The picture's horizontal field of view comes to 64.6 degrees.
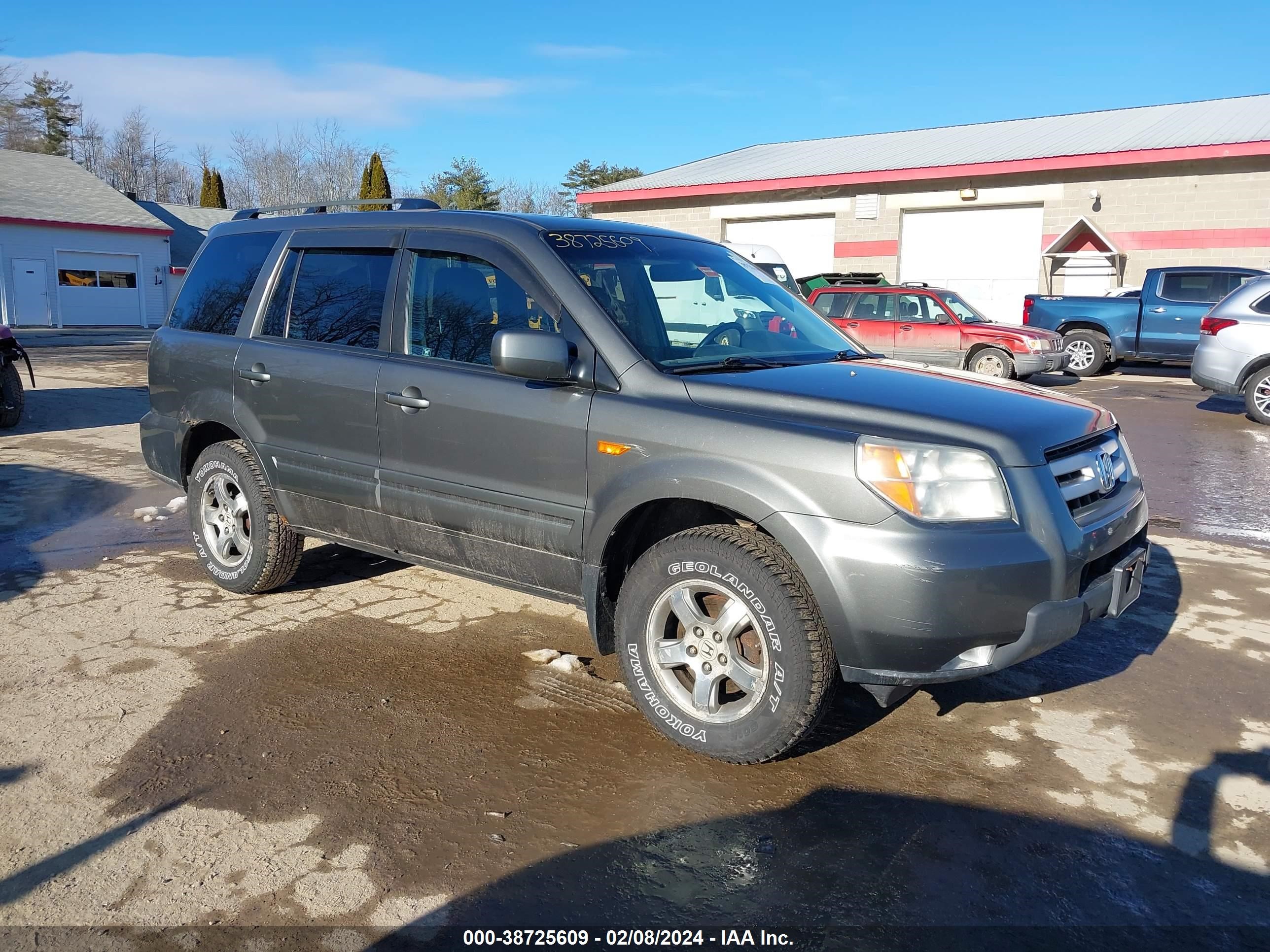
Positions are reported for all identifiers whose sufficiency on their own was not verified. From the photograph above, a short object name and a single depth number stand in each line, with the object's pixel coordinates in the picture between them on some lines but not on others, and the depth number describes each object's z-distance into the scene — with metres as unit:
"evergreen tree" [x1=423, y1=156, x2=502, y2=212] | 45.47
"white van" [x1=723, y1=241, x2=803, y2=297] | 20.03
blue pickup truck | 17.22
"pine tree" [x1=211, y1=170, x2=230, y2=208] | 52.19
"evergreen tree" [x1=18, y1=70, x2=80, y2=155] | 59.06
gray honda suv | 3.21
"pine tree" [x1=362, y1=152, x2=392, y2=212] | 42.06
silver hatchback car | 12.02
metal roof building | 21.11
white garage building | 33.50
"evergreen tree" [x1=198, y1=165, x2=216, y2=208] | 52.22
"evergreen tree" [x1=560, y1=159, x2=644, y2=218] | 52.50
